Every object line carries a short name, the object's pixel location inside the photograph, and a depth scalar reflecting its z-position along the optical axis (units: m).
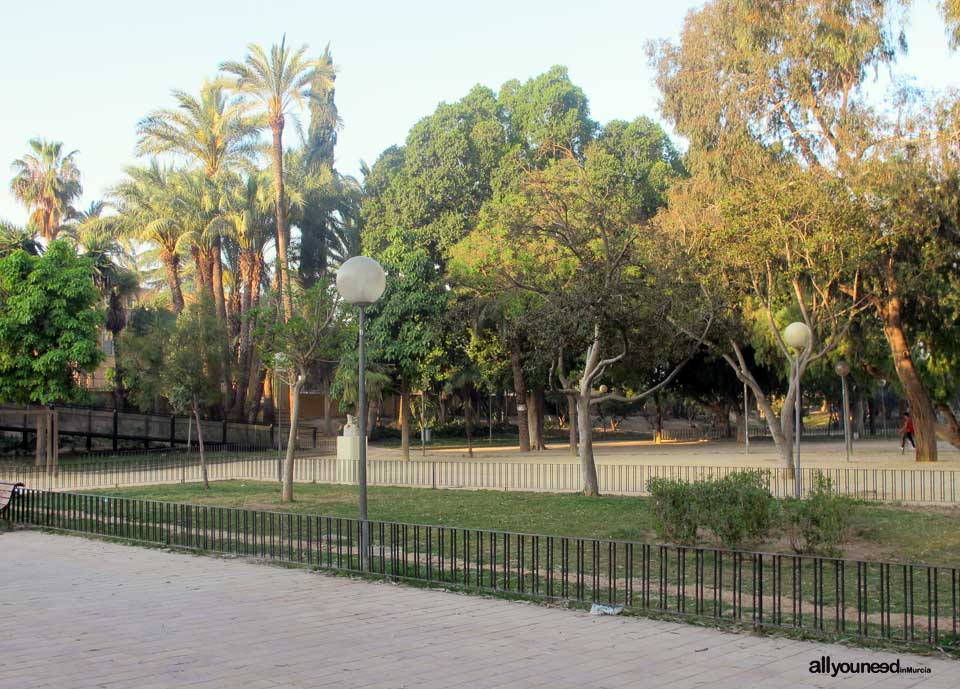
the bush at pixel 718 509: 11.41
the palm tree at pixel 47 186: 48.41
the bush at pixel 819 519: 11.18
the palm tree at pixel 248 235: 44.41
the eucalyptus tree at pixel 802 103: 25.31
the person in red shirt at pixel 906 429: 35.44
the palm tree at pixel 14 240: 36.28
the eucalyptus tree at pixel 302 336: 20.33
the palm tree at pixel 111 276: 39.94
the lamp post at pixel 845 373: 31.67
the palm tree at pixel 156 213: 43.50
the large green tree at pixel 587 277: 19.88
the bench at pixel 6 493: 15.75
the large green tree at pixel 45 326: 32.03
